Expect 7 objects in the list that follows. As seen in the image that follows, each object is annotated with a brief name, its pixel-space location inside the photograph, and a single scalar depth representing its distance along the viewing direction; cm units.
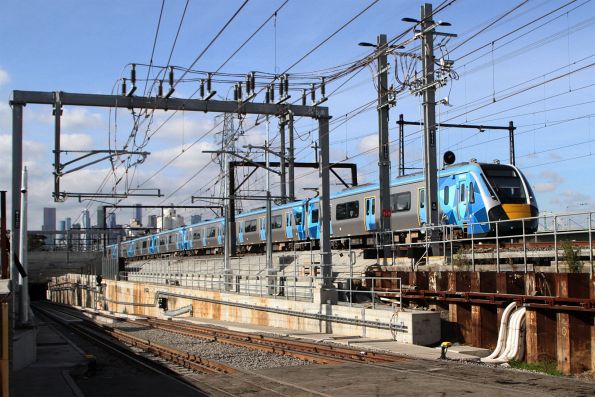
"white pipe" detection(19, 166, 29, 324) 1898
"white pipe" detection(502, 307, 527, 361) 1479
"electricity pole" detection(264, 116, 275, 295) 2641
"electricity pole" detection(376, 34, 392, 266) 2300
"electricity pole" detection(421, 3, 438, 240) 2100
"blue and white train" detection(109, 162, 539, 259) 2477
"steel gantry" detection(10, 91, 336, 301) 2122
